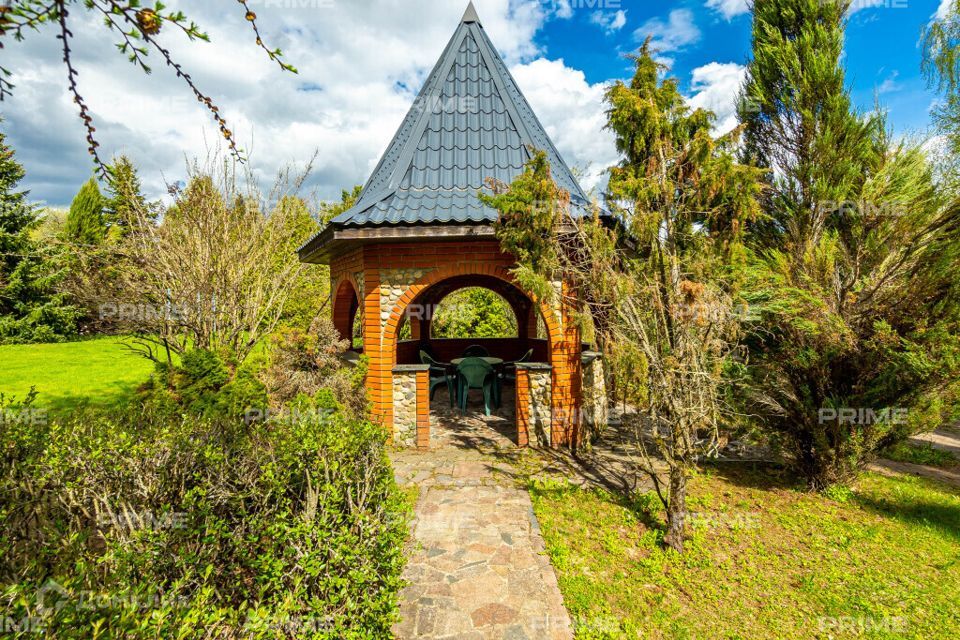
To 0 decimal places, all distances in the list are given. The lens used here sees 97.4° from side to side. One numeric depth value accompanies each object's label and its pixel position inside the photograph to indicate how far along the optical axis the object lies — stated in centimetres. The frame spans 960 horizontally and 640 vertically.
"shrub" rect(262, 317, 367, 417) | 654
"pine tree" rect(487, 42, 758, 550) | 392
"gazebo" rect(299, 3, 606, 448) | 648
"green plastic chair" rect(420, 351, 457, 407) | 907
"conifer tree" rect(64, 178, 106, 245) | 2101
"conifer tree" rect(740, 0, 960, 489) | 454
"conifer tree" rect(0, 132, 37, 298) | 1697
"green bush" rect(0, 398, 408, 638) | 190
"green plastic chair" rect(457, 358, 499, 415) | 876
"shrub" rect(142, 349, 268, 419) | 504
